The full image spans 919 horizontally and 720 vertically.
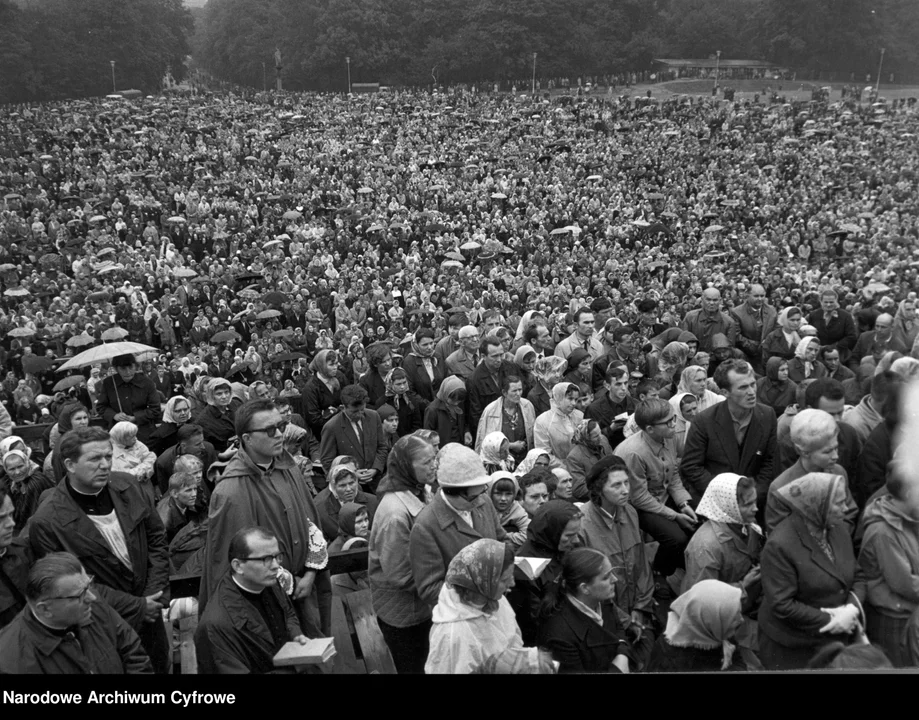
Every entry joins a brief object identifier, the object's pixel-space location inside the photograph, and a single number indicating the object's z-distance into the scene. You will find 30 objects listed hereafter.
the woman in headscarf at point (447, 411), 5.18
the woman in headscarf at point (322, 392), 5.61
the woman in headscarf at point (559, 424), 4.38
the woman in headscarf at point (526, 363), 5.75
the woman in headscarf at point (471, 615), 2.17
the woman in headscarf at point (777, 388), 4.61
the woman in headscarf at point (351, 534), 3.64
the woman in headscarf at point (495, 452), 4.14
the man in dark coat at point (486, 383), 5.48
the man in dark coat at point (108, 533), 2.84
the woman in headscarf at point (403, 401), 5.57
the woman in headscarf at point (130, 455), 4.20
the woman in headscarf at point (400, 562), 2.83
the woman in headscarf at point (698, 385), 4.49
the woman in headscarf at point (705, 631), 2.50
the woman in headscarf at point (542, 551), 2.80
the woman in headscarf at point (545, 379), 5.11
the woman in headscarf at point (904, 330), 5.80
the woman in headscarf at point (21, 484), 3.89
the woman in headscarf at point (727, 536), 2.90
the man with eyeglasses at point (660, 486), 3.60
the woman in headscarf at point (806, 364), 5.08
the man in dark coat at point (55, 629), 2.16
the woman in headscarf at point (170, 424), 5.04
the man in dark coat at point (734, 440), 3.81
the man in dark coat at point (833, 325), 6.60
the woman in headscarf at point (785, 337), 6.04
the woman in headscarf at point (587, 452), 3.92
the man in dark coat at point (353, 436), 4.52
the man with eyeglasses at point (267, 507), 2.79
